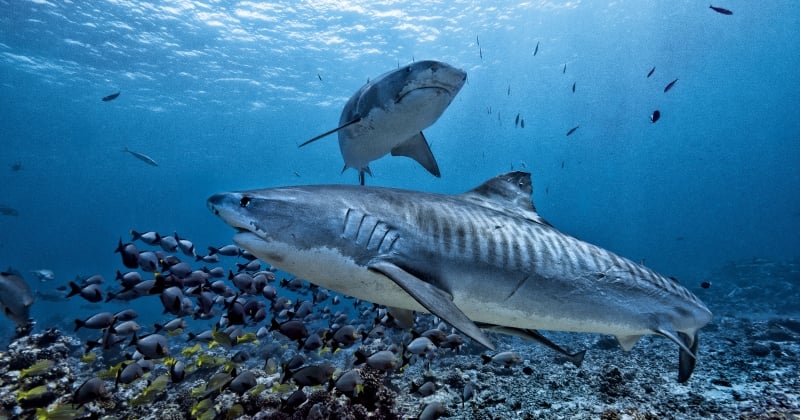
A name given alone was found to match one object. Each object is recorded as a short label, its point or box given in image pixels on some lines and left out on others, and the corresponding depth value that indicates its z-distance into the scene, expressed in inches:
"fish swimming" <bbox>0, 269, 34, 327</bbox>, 168.9
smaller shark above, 171.8
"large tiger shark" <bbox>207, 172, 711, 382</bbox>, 89.6
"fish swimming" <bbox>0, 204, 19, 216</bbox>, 1014.4
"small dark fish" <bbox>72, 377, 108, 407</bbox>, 191.5
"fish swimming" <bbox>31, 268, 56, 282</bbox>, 610.9
